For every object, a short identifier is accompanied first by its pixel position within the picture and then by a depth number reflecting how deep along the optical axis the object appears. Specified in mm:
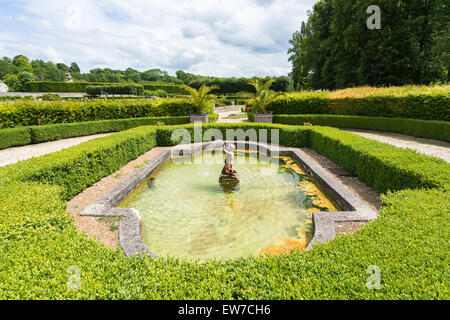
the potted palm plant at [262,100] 16406
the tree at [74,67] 134500
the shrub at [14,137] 10648
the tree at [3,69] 72894
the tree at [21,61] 94419
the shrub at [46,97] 34328
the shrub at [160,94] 48372
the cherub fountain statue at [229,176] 6828
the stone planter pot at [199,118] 16106
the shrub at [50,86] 50625
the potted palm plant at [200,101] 15883
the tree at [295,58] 40538
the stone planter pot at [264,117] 16844
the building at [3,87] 51797
